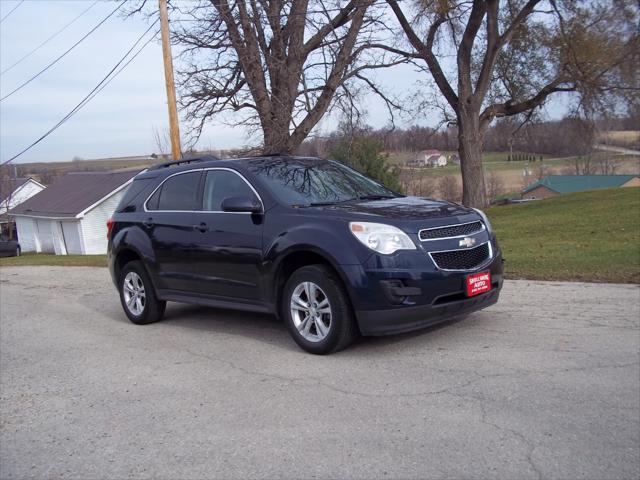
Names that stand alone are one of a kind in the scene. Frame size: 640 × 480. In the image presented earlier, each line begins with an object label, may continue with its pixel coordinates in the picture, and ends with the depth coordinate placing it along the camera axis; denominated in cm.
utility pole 1576
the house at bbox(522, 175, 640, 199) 7031
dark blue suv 529
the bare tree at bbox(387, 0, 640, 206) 2208
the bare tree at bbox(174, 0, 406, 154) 1609
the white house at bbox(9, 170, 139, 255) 4219
